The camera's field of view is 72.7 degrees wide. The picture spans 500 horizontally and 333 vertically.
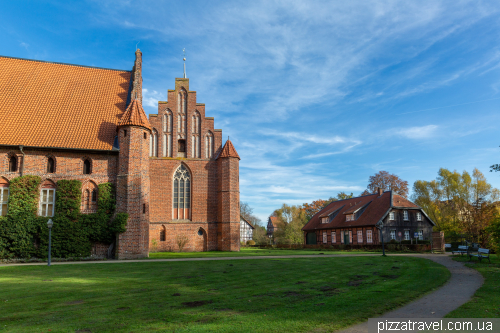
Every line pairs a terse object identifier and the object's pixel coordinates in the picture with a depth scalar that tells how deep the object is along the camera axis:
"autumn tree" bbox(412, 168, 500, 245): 42.38
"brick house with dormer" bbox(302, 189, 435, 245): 39.84
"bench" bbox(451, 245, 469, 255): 24.17
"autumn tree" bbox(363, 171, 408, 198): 54.81
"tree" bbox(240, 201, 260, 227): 79.12
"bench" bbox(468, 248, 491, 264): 18.75
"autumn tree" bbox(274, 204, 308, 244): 53.62
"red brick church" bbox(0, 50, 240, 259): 24.30
